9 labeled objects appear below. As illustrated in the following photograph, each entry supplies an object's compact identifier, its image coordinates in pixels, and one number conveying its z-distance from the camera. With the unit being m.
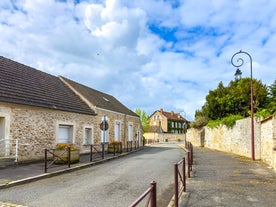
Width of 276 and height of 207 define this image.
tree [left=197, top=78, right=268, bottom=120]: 19.36
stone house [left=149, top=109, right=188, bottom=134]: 60.65
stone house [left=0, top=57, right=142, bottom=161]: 9.68
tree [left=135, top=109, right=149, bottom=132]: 53.79
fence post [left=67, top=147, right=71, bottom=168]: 8.99
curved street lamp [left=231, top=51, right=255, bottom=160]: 11.53
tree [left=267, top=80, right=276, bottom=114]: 15.07
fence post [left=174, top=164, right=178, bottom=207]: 4.39
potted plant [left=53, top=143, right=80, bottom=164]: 9.56
